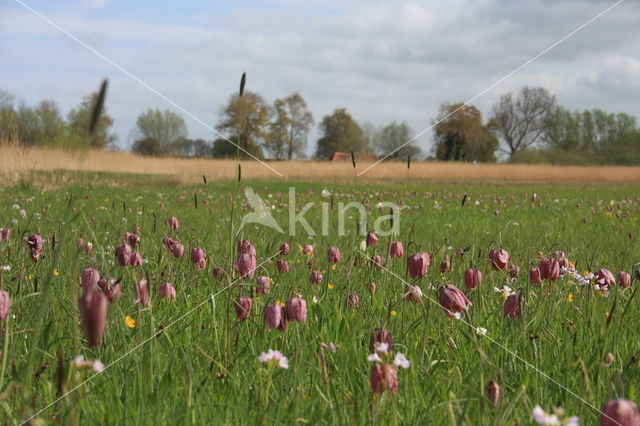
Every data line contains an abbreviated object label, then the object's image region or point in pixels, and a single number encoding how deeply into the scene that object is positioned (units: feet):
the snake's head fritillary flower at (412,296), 7.78
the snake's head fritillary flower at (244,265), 8.08
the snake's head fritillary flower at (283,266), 10.27
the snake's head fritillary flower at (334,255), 10.73
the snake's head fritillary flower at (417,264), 7.74
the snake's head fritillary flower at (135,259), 8.71
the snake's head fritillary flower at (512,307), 7.18
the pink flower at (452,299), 6.27
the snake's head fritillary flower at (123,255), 9.00
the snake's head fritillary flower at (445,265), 9.64
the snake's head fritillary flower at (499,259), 8.83
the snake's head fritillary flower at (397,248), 10.29
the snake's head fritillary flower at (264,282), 8.55
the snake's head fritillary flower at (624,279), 9.13
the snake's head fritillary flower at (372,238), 10.85
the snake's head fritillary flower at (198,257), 9.50
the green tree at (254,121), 77.91
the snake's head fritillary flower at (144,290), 6.56
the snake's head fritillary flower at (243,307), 6.74
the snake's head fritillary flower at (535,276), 8.41
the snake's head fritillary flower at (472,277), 8.11
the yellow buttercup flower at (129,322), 7.14
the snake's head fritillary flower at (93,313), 3.37
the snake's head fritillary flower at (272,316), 6.32
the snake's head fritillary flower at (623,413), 3.41
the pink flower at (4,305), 4.92
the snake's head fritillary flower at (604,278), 8.86
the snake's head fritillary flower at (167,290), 8.02
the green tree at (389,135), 82.70
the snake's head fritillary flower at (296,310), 6.40
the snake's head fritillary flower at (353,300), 8.39
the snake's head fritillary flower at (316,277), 9.67
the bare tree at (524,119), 152.66
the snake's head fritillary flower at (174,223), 13.38
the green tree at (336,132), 114.01
